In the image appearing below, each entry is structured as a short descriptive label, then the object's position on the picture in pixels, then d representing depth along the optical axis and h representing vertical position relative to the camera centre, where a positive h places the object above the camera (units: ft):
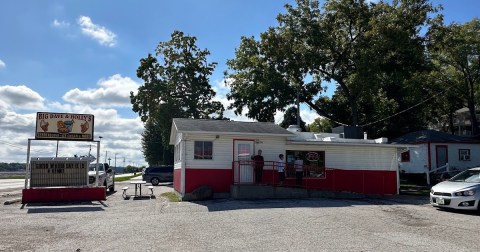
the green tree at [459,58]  115.75 +32.55
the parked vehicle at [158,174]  114.52 -3.77
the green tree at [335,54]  106.22 +29.44
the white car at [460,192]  45.34 -3.26
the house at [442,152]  105.29 +2.90
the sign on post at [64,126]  60.34 +4.88
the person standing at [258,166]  63.05 -0.70
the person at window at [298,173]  65.41 -1.76
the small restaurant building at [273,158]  61.16 +0.60
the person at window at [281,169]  63.00 -1.12
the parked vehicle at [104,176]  72.25 -2.94
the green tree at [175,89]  130.21 +23.24
